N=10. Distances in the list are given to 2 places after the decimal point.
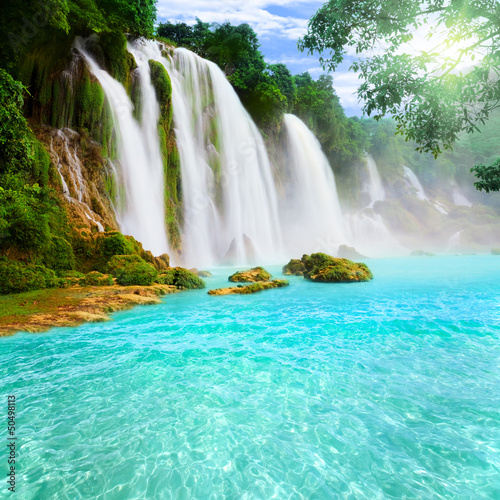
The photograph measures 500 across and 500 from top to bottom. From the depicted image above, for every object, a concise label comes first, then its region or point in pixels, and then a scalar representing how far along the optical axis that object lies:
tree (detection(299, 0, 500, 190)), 4.95
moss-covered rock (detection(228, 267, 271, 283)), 13.66
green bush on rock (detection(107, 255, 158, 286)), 11.98
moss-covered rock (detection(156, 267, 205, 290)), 12.70
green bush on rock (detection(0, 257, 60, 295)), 10.09
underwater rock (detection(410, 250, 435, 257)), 33.01
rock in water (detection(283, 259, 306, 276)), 17.03
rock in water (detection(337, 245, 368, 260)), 25.23
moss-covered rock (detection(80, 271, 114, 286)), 11.38
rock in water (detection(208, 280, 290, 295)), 11.77
